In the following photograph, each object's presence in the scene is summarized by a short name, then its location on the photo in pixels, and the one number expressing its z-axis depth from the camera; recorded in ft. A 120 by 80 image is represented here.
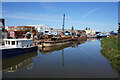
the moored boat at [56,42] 114.14
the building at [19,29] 153.75
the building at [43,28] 212.43
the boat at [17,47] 60.35
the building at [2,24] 132.96
